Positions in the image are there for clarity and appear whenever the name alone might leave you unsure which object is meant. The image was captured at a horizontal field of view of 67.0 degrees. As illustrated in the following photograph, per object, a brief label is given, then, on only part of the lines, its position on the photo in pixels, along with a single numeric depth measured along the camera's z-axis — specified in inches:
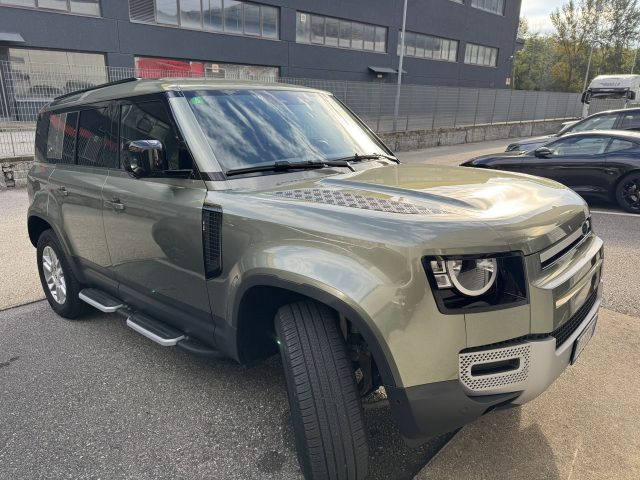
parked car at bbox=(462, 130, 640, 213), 311.0
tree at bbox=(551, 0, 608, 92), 1873.8
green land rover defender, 74.9
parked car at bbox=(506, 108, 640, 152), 406.0
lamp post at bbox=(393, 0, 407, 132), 707.1
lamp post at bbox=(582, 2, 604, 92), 1829.5
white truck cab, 900.0
